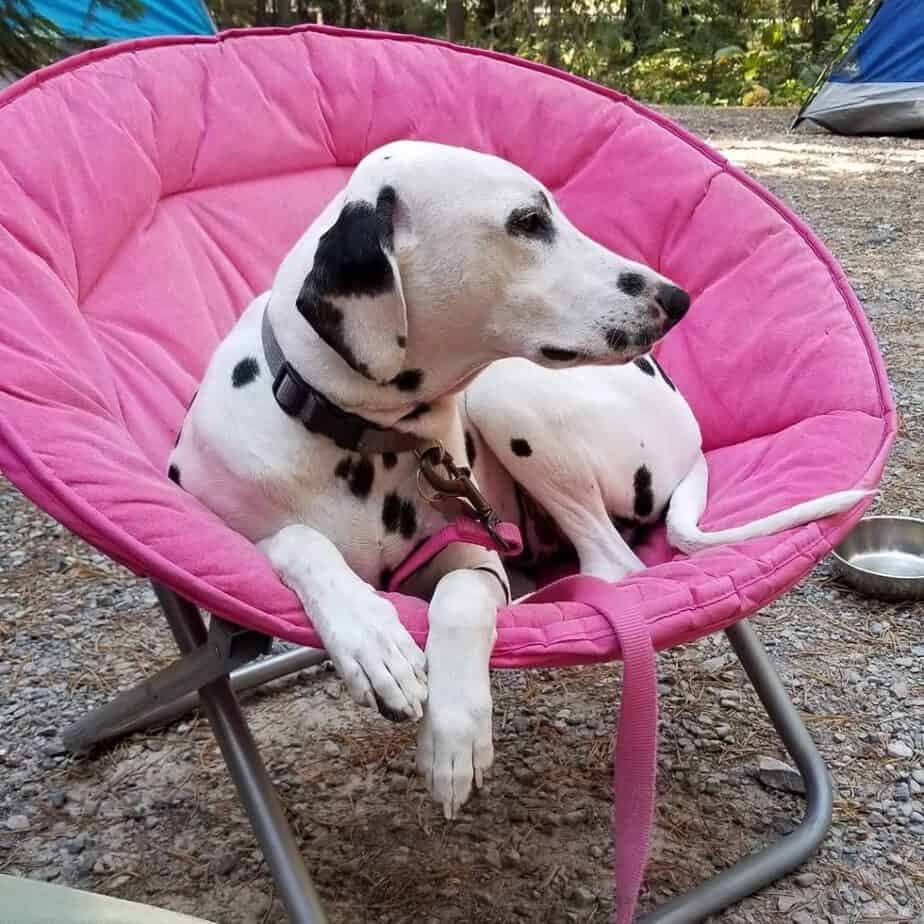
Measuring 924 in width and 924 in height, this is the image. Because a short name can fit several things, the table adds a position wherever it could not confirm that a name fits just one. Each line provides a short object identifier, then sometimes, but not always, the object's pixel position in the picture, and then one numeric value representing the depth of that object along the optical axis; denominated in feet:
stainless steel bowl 9.84
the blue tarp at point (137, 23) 17.63
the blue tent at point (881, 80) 25.68
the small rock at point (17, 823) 7.25
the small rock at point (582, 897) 6.58
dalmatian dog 4.78
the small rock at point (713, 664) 8.86
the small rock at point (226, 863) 6.88
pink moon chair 4.98
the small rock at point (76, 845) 7.04
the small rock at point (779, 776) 7.57
